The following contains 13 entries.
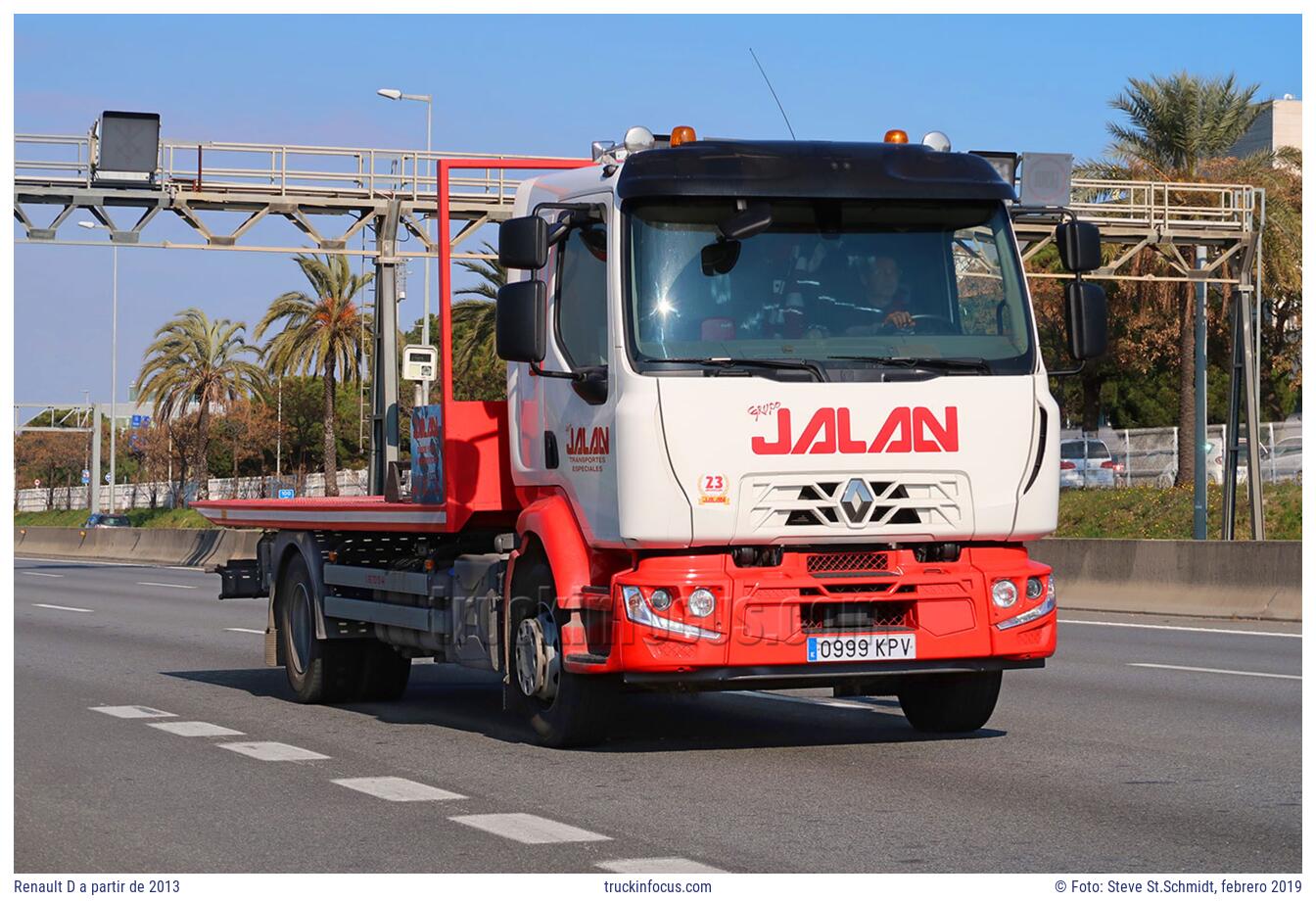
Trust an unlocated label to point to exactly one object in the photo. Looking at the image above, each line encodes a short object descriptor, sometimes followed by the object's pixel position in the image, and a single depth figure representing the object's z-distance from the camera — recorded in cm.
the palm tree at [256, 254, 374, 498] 5666
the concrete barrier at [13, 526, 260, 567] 4525
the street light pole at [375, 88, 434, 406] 3638
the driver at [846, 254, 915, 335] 1011
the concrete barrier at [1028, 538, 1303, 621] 2148
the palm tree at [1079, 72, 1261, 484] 4647
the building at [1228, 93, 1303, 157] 10012
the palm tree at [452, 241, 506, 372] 3650
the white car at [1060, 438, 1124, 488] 5100
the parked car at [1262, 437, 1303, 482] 4641
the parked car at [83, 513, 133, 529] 7706
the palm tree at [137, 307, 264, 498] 7519
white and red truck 979
